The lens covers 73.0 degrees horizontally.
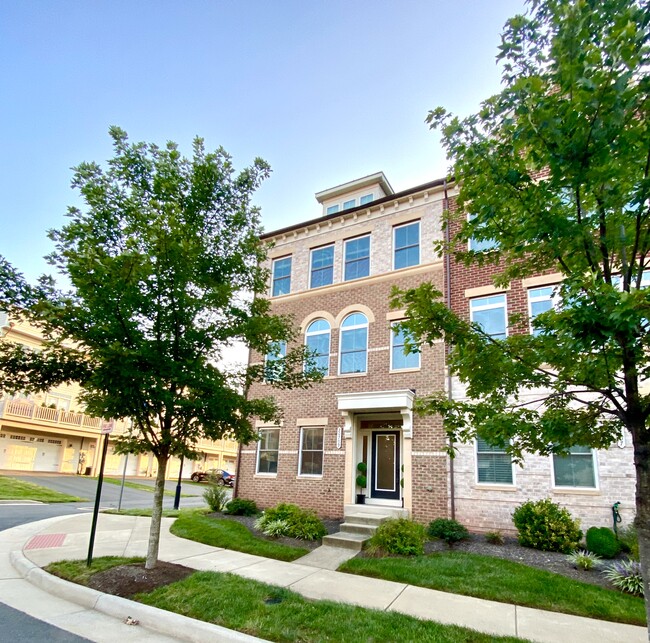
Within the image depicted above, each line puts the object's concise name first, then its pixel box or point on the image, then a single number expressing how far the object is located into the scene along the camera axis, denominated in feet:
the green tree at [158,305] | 20.21
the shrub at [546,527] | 30.32
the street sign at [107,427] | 27.99
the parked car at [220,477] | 115.24
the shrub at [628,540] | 26.98
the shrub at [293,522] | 34.42
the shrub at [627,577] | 22.16
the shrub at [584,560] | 26.16
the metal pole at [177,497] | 57.40
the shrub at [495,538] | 32.55
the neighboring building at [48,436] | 93.81
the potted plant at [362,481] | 43.20
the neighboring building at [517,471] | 32.58
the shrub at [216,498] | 45.32
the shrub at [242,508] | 43.68
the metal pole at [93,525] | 24.11
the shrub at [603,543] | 28.37
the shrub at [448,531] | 32.68
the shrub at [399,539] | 29.68
